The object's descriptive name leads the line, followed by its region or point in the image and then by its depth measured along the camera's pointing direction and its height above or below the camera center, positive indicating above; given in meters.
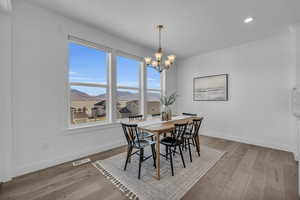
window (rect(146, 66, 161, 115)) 4.47 +0.30
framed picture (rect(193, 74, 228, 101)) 4.24 +0.39
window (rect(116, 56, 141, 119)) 3.64 +0.37
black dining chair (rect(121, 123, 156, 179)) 2.24 -0.78
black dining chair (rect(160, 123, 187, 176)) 2.39 -0.73
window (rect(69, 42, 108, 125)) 2.88 +0.38
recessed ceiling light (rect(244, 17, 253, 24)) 2.62 +1.63
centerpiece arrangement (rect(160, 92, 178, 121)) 3.07 -0.37
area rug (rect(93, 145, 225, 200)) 1.79 -1.28
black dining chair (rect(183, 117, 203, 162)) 2.80 -0.77
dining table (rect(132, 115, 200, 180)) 2.12 -0.50
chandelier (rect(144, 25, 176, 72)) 2.66 +0.81
